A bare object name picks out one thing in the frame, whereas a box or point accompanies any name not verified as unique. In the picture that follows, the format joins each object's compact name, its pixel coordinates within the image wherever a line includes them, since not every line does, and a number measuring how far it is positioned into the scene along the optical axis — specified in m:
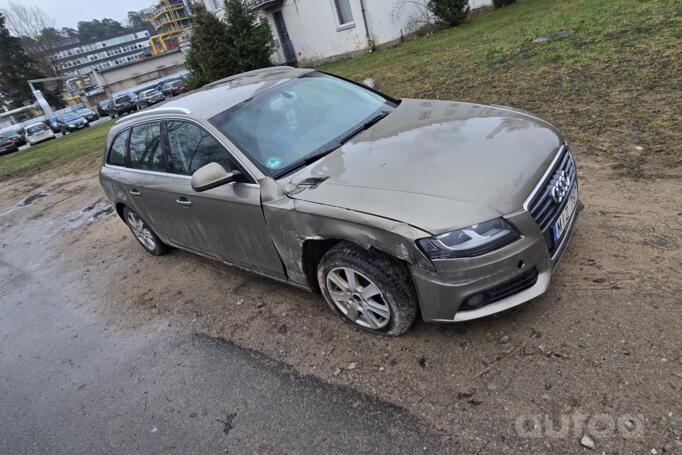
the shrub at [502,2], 17.58
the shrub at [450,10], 16.19
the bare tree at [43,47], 62.22
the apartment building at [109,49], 109.20
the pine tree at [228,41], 18.14
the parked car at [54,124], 32.41
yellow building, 98.06
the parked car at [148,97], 30.93
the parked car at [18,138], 28.89
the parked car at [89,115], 33.89
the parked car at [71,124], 29.87
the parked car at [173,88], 29.81
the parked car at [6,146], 26.42
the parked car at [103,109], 38.84
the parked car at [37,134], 27.84
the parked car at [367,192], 2.47
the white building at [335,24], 17.58
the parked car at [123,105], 33.22
